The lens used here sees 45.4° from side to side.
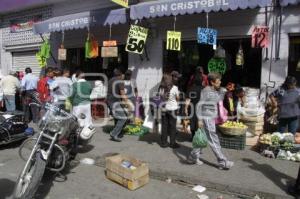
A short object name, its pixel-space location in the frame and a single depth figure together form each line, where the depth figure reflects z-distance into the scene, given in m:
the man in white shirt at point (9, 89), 11.67
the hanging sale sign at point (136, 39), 9.80
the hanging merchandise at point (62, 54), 12.25
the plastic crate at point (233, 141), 8.01
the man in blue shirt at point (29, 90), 11.67
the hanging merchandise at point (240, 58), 9.12
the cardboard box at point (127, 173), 5.85
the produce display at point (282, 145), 7.28
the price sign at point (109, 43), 10.79
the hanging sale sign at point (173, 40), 9.22
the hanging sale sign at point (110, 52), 10.80
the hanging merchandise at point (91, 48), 11.61
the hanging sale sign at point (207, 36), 8.79
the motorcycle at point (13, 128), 8.47
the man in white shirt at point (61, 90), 7.38
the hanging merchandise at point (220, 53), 9.33
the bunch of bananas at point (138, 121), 10.50
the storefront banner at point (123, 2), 9.59
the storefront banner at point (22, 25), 14.69
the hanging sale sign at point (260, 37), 8.46
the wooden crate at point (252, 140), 8.38
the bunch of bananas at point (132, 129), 9.86
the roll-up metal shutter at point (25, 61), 15.07
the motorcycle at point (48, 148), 5.03
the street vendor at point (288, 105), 7.70
